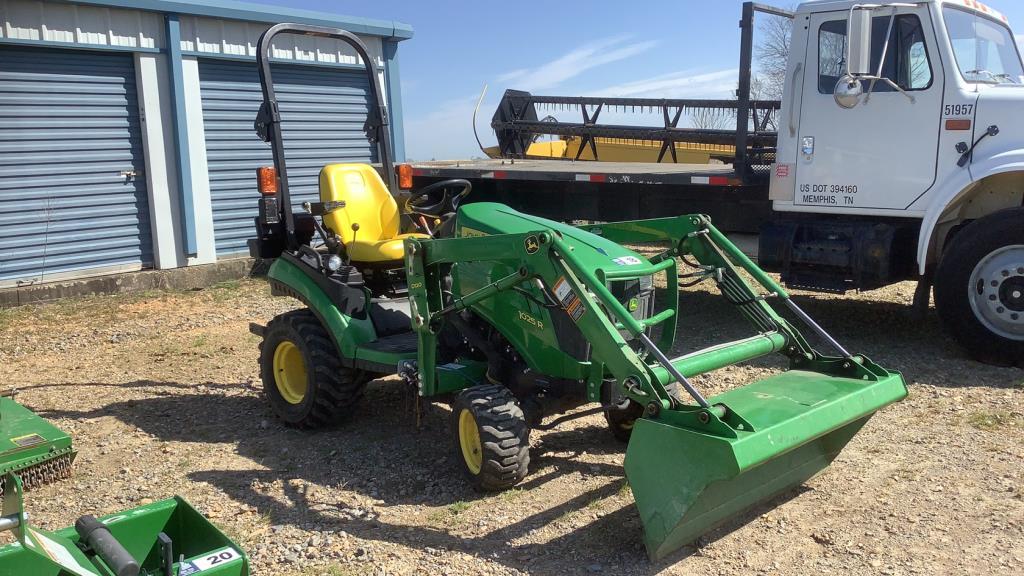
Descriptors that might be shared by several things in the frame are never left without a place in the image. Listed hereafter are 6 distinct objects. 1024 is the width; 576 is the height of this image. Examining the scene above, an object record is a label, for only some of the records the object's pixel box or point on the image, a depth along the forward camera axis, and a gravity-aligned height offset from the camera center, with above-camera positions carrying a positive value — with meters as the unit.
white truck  5.79 -0.20
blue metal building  8.77 +0.20
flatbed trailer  7.28 -0.45
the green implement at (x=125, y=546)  2.34 -1.18
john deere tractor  3.14 -0.93
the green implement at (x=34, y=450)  3.94 -1.38
